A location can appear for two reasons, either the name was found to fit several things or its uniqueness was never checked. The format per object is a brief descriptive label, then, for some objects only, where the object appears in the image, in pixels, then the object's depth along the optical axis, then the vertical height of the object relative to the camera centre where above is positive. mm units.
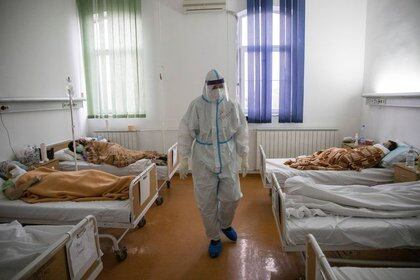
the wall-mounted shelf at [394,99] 2986 +7
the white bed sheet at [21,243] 1495 -811
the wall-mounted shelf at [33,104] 2930 +37
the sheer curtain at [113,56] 4328 +780
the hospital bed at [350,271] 1347 -886
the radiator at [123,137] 4645 -526
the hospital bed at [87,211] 2238 -860
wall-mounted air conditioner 4219 +1498
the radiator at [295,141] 4430 -619
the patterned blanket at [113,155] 3617 -664
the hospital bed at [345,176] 3006 -813
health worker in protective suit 2367 -389
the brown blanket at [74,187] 2422 -718
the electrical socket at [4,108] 2852 -2
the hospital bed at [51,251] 1307 -806
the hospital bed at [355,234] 1850 -889
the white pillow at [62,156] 3621 -641
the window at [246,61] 4332 +657
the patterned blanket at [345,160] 3180 -692
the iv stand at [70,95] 3186 +129
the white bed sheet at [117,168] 3516 -796
